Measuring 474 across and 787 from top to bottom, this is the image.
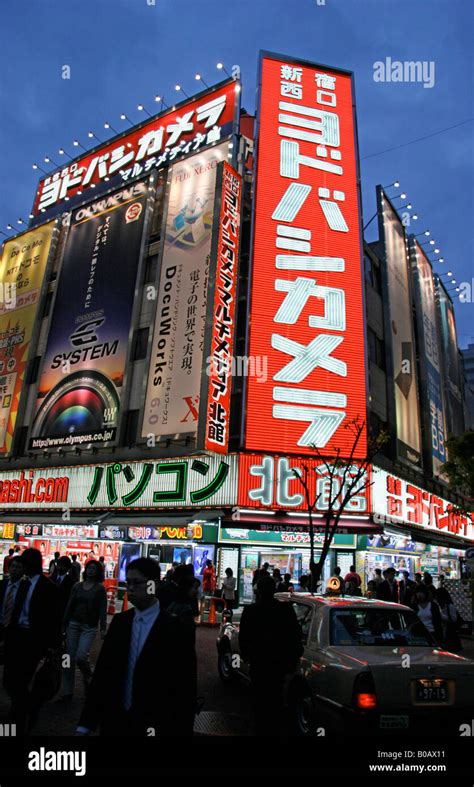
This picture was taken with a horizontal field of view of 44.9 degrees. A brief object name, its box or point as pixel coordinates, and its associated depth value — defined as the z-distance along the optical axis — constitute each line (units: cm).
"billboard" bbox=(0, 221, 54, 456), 3183
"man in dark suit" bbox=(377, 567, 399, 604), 1441
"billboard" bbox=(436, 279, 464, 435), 4062
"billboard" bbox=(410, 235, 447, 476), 3409
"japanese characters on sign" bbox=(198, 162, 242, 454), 2206
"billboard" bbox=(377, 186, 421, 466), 3000
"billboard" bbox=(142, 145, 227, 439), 2380
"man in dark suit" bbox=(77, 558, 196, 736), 359
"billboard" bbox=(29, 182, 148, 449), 2731
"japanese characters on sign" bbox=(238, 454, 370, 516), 2203
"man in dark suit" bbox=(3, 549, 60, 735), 560
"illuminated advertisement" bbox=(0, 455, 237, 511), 2255
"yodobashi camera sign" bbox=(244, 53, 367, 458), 2305
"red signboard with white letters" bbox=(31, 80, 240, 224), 3186
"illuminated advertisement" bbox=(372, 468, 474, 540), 2425
